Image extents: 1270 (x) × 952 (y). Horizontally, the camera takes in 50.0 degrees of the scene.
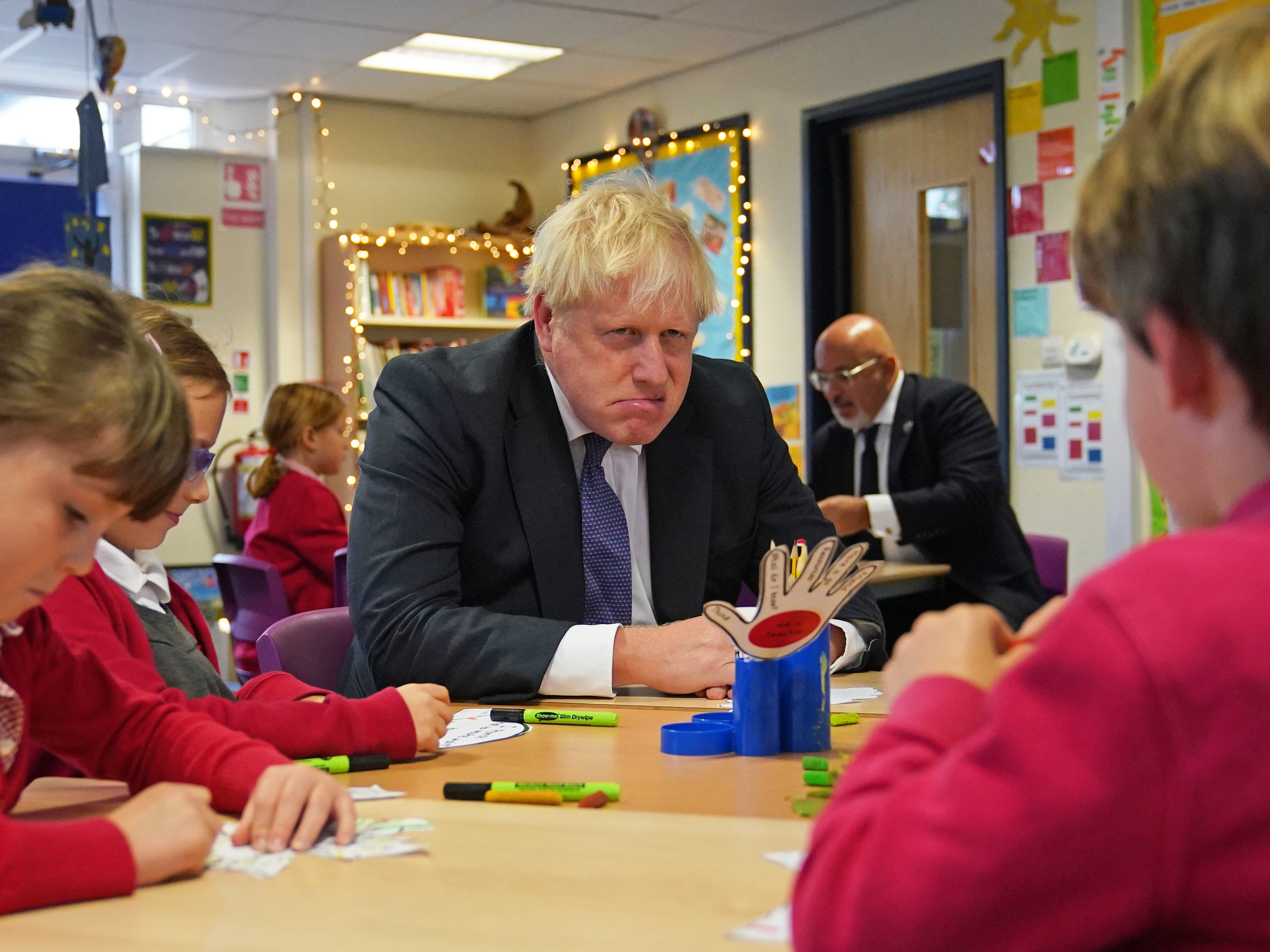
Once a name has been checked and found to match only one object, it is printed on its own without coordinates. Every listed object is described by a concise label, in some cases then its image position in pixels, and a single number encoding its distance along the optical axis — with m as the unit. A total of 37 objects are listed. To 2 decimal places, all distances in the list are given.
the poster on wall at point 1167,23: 4.39
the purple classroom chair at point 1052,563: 4.23
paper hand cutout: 1.34
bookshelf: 6.88
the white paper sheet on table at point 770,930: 0.80
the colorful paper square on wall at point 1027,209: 4.97
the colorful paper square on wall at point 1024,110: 4.96
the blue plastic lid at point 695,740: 1.39
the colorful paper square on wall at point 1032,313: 4.99
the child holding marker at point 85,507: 0.93
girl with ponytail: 4.48
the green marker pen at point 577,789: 1.18
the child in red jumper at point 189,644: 1.34
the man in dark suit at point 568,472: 1.89
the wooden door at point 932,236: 5.34
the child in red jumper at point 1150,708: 0.58
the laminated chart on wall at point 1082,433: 4.83
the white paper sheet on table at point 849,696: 1.68
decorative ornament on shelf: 7.22
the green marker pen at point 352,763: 1.31
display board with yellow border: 6.28
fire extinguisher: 6.74
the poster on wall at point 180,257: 6.80
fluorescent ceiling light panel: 6.19
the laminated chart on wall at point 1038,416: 4.98
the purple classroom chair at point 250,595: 3.88
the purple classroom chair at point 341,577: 3.81
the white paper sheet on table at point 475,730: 1.48
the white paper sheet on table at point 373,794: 1.20
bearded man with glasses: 4.00
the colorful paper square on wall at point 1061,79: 4.82
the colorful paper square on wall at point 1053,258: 4.89
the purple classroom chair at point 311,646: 2.05
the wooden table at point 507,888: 0.83
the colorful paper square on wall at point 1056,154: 4.86
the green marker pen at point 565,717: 1.55
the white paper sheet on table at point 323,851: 0.99
